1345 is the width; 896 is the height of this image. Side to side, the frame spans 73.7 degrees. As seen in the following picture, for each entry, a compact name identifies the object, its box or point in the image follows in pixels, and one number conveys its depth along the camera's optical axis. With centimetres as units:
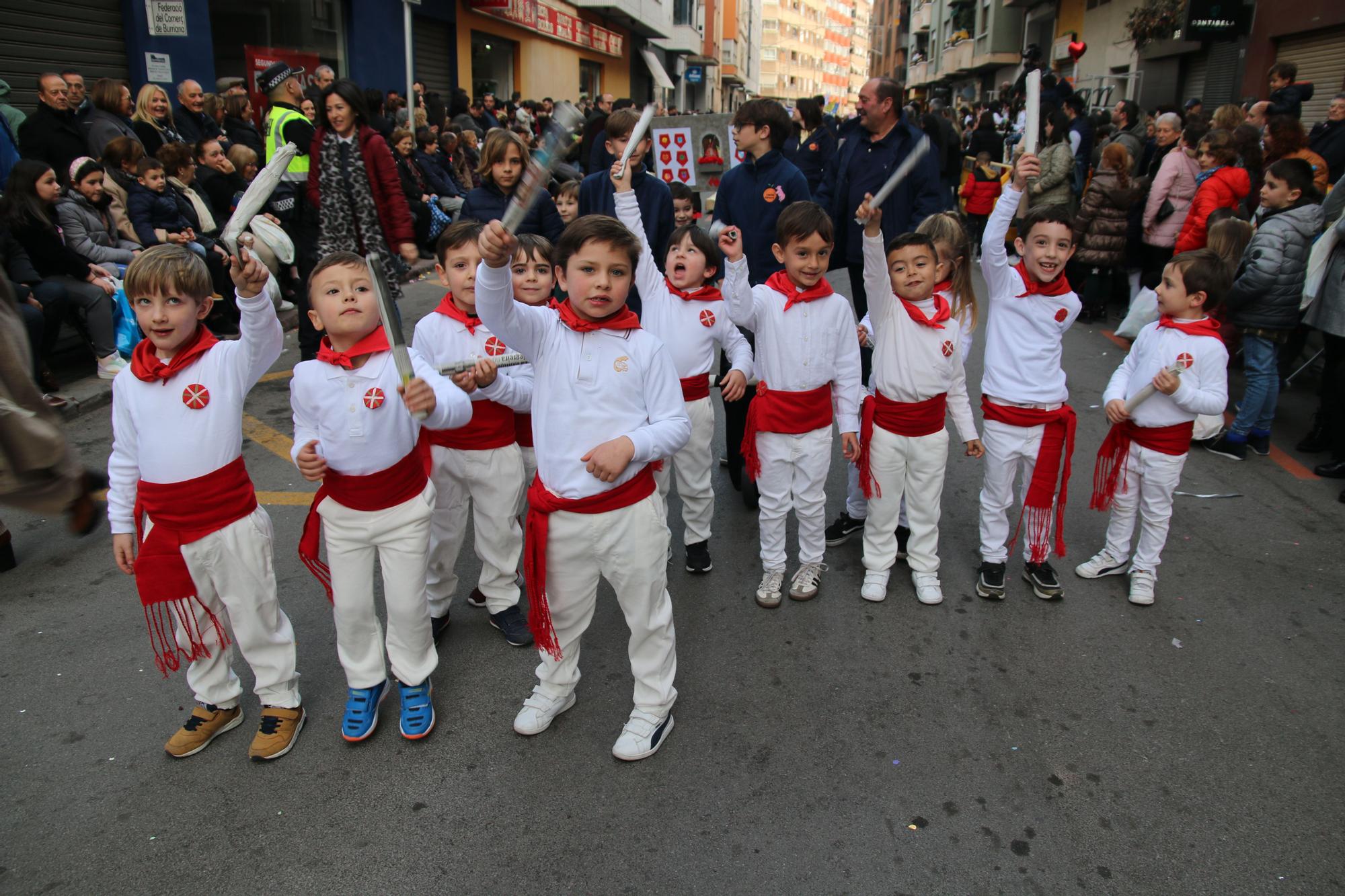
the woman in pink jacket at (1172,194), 819
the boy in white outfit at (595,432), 272
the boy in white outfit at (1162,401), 381
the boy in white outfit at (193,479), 272
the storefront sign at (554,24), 1995
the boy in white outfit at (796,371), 367
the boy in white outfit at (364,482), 279
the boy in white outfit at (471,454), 340
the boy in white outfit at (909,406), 378
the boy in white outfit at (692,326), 395
